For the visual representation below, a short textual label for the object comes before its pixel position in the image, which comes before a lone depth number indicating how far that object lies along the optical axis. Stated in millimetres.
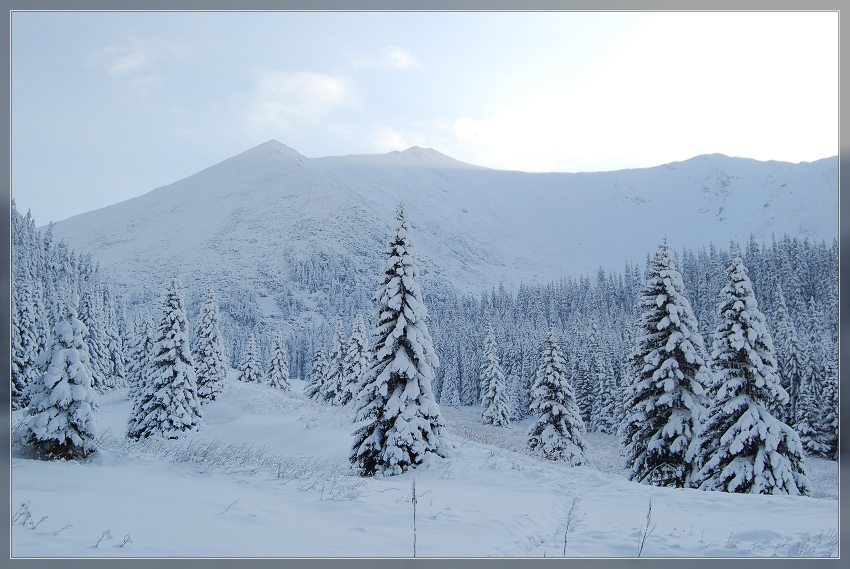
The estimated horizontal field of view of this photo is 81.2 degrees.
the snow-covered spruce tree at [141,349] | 51281
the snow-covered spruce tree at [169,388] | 27766
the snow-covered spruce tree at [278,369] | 65500
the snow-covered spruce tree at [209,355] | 40656
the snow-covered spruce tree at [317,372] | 56903
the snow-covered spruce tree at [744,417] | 18312
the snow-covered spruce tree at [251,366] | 60938
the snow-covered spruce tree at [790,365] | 49562
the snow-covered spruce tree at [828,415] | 40500
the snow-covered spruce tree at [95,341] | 57094
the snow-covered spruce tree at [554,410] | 28406
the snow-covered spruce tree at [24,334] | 41150
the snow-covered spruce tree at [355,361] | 43562
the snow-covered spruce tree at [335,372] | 49597
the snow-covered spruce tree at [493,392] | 57875
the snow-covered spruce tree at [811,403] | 45328
